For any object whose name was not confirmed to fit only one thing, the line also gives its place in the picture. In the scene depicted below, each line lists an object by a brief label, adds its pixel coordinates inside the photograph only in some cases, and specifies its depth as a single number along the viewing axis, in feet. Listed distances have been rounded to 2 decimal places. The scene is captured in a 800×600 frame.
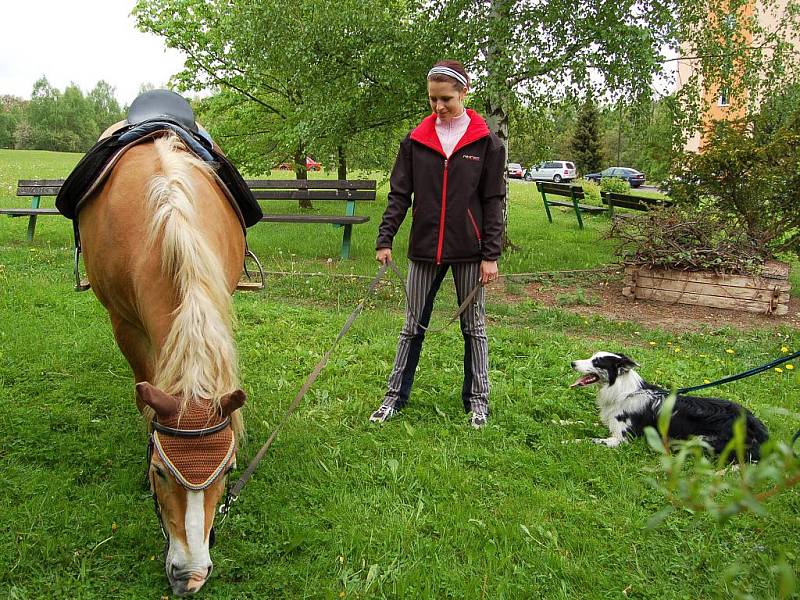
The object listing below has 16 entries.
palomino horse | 7.27
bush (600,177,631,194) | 64.44
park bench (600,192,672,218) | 41.73
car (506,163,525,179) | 132.26
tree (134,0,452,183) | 28.96
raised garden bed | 23.40
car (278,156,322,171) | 52.16
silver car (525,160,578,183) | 132.57
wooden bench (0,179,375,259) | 31.83
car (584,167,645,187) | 118.32
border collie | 12.11
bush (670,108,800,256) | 26.84
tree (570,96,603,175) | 141.49
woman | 12.68
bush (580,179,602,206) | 66.06
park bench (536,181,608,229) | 47.24
